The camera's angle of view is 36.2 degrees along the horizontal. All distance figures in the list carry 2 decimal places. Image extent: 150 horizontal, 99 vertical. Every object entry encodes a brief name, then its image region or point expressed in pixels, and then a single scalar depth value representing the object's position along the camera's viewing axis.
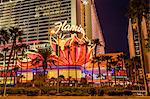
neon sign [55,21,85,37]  92.38
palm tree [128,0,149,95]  41.41
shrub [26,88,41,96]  42.17
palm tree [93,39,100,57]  88.69
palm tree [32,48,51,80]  77.56
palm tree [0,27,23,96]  54.60
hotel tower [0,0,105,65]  179.88
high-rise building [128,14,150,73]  174.10
